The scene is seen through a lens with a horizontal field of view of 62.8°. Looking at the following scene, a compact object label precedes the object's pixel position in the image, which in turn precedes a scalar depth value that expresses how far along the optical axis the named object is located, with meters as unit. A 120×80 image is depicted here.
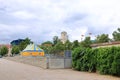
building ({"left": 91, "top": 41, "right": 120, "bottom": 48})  11.26
